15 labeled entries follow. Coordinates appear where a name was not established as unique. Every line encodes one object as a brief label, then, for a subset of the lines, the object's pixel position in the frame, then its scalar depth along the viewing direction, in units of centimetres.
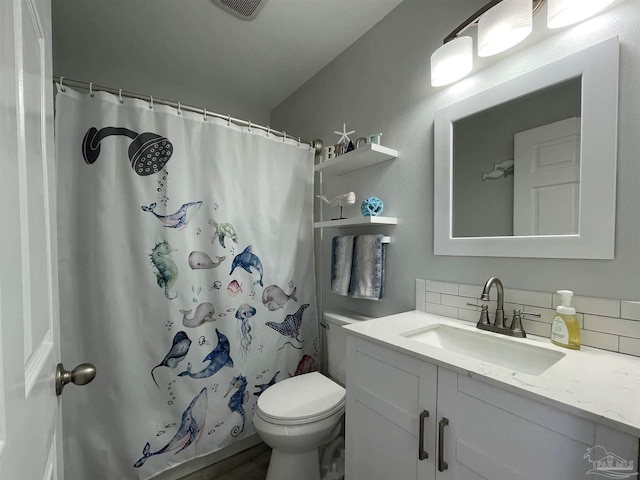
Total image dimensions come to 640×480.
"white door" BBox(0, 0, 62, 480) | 31
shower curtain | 123
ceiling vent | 136
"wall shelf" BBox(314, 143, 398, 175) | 137
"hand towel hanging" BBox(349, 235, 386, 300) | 141
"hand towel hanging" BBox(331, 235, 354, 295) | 154
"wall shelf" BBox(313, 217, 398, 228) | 135
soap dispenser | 83
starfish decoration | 160
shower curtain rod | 117
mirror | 84
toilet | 117
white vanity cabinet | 56
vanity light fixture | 84
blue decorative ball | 142
